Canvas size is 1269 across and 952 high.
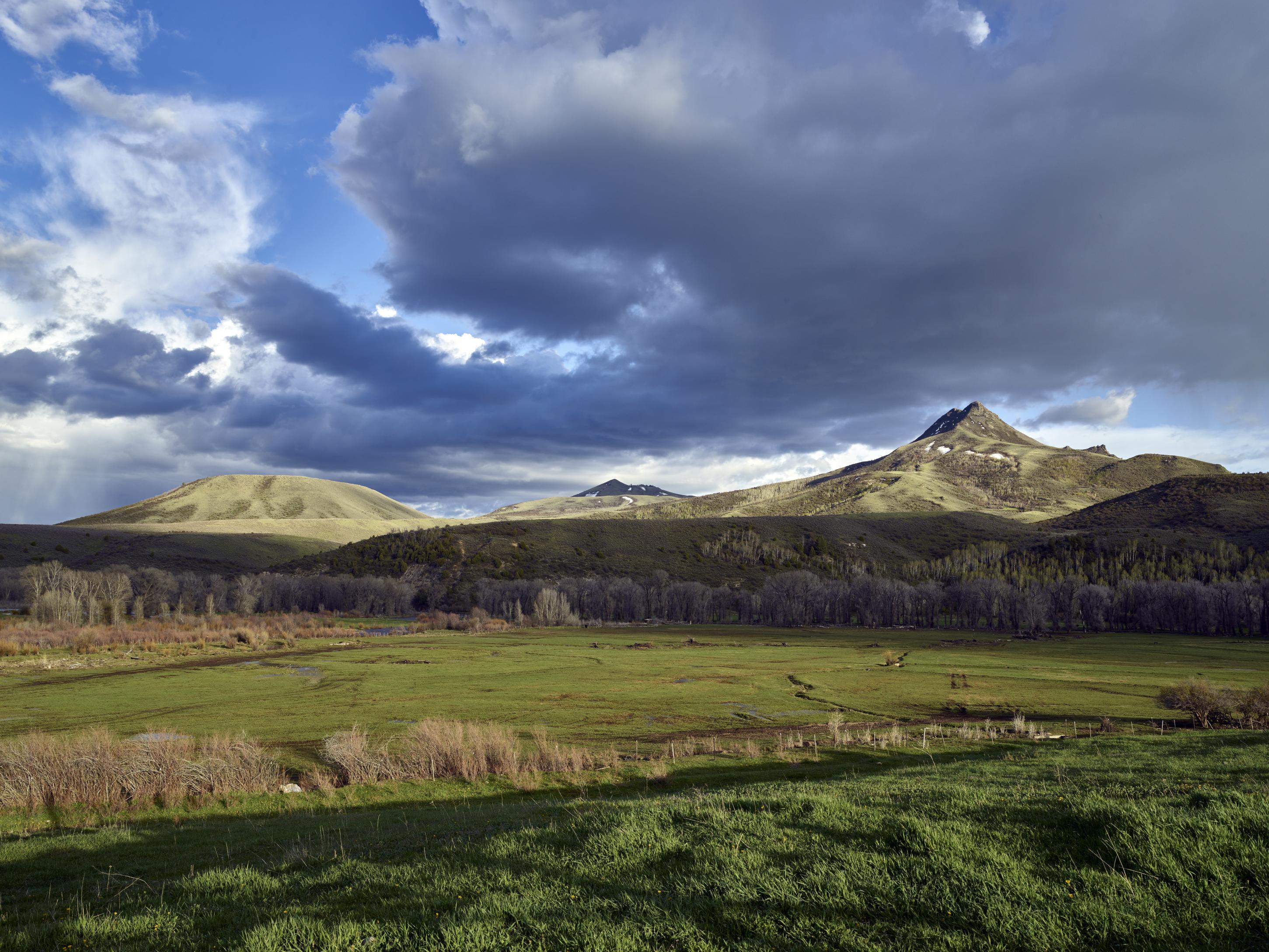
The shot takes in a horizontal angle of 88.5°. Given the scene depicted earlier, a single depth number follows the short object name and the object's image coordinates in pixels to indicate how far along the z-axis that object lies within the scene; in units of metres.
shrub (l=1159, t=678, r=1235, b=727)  33.28
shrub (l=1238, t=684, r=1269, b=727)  31.00
